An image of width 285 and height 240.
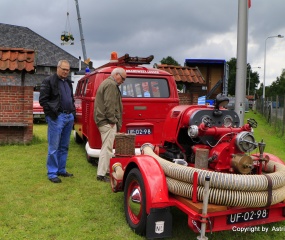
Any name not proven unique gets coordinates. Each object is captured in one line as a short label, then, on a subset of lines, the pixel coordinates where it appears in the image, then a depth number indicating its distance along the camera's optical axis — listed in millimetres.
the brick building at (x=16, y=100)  9305
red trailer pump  3166
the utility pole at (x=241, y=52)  6934
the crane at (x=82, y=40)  31922
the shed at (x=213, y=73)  17078
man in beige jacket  5707
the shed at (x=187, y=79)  11430
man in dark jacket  5672
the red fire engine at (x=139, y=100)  6590
